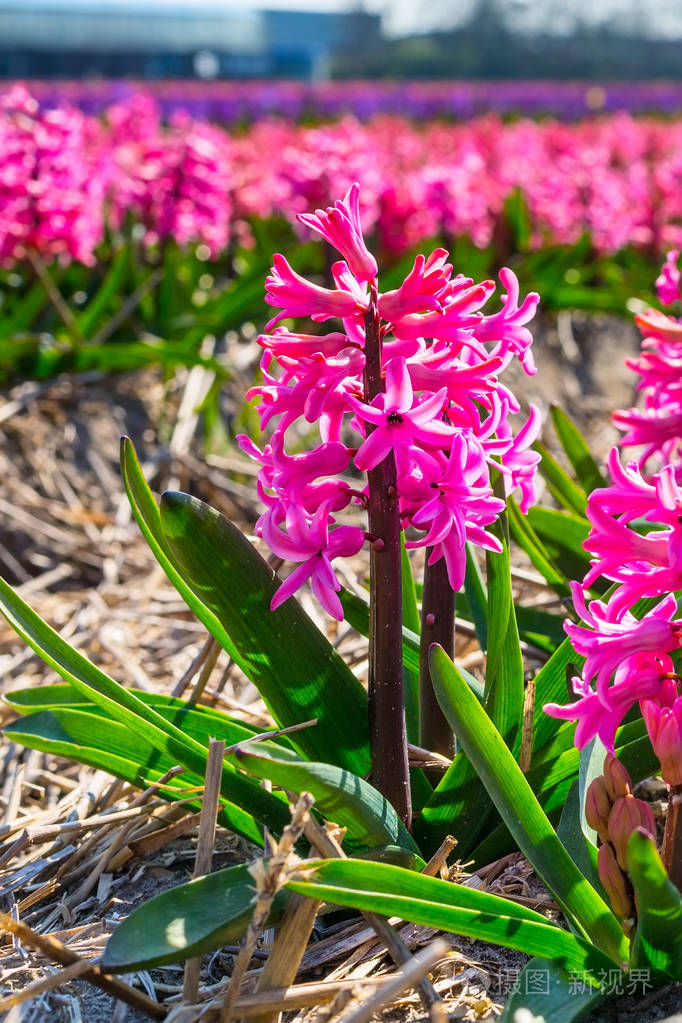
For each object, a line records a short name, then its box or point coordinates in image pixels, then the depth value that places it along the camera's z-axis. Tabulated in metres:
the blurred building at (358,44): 29.56
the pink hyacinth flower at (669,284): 0.77
